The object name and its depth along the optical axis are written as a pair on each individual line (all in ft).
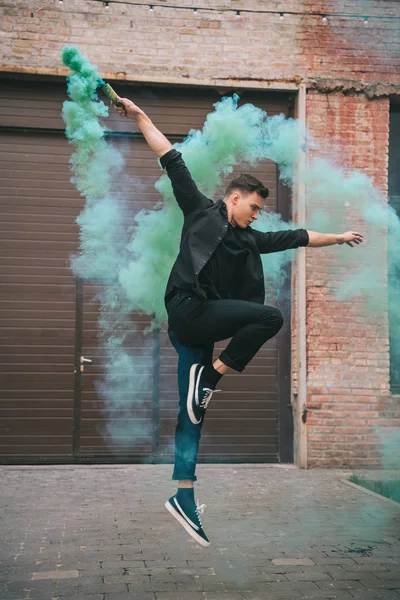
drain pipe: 28.71
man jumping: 15.15
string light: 28.96
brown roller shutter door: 28.53
